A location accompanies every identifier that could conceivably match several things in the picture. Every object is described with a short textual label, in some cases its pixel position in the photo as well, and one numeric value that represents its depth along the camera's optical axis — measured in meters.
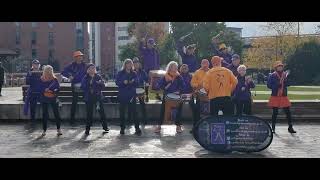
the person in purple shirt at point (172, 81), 12.39
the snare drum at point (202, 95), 12.88
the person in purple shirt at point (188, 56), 14.83
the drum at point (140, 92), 13.32
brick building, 87.94
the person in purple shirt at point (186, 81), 12.66
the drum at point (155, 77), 15.34
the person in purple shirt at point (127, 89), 12.20
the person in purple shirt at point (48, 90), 12.20
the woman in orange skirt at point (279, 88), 12.31
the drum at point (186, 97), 12.64
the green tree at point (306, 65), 41.79
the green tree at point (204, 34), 62.59
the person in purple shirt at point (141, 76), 13.70
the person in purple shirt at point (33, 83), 13.33
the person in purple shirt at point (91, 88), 12.32
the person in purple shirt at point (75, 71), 13.80
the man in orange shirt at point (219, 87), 10.30
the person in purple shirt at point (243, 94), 12.68
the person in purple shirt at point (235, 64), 13.31
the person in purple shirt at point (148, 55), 15.79
